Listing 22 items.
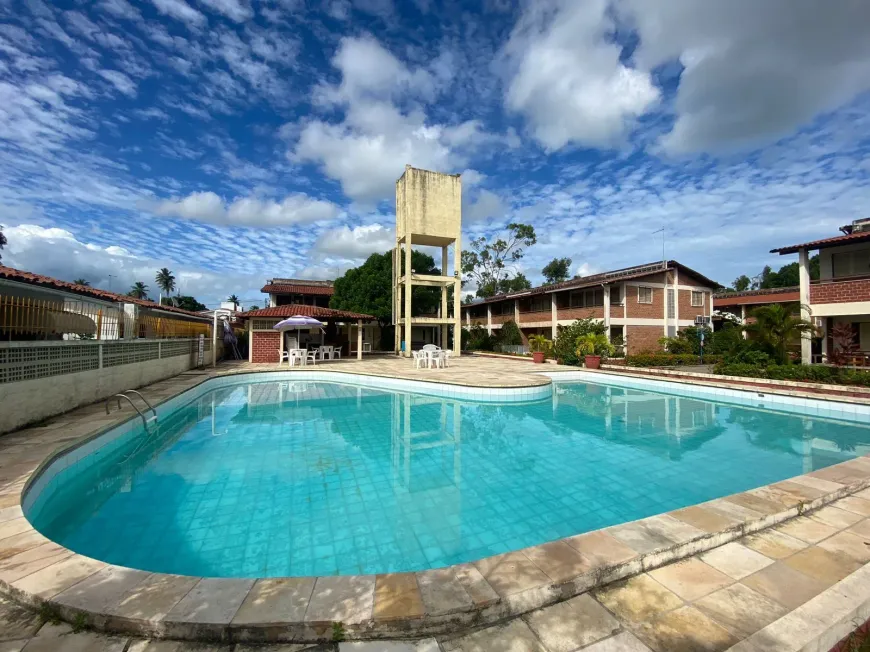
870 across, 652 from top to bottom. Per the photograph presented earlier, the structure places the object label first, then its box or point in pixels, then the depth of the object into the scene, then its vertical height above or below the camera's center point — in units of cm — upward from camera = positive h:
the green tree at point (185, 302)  5742 +548
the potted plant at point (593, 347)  1842 -60
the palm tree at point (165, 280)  8188 +1256
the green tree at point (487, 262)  3978 +781
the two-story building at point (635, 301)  2230 +204
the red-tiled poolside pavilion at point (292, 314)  1895 +110
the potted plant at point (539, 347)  2084 -68
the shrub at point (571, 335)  1947 -2
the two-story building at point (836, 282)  1371 +189
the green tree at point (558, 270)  4534 +766
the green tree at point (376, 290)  2978 +368
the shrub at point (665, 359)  1769 -121
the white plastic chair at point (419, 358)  1699 -98
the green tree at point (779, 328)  1329 +18
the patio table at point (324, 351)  2006 -77
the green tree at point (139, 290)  7426 +955
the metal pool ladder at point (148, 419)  778 -166
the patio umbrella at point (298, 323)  1730 +64
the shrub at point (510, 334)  2783 +8
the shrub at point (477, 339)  3080 -29
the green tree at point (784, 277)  4734 +707
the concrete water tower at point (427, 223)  2395 +720
